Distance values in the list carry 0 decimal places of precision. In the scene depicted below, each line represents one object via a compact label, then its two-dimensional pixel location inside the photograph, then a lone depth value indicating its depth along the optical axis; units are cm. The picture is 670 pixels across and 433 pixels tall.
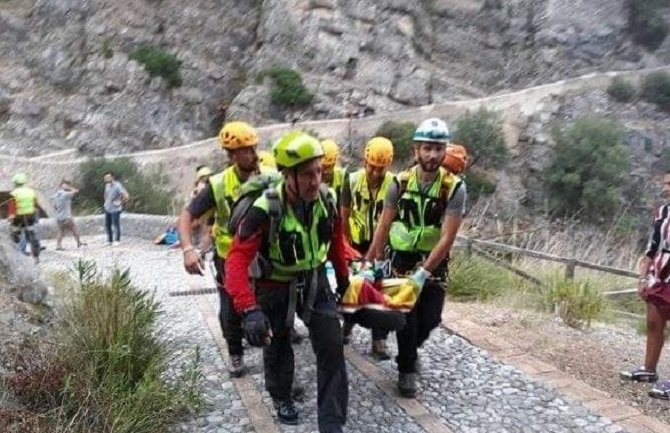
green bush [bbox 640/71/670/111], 3688
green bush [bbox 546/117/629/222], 3080
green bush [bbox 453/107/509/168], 3341
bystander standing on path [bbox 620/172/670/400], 479
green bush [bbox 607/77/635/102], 3738
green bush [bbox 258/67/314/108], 3622
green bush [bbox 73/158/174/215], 2298
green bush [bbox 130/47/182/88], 3603
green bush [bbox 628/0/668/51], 4256
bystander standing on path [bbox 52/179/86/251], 1368
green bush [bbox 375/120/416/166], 3288
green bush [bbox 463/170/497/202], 3231
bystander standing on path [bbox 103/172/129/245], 1381
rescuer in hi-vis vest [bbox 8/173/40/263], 1069
